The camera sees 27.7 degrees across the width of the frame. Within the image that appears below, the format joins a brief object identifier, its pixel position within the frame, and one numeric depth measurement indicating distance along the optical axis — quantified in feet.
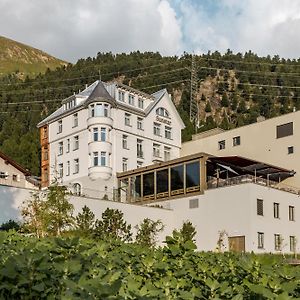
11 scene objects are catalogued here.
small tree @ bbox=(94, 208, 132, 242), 130.52
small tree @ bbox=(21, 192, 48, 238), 105.55
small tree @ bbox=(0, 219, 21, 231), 115.90
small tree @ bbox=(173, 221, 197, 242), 140.01
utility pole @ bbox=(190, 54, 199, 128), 311.72
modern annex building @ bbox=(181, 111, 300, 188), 169.99
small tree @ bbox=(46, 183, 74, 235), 106.22
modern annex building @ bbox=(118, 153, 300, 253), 140.15
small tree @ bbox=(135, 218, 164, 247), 133.65
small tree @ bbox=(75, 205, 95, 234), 118.83
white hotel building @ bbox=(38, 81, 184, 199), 185.26
